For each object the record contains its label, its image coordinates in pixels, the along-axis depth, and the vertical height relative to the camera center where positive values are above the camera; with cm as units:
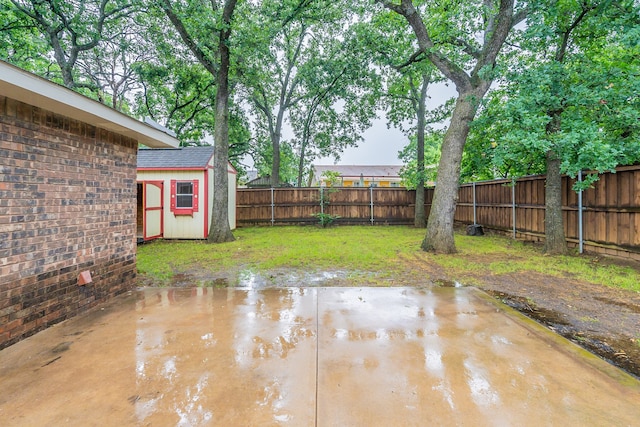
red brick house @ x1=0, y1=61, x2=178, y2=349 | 254 +15
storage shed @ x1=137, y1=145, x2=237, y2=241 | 925 +67
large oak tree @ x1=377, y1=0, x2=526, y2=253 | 690 +366
